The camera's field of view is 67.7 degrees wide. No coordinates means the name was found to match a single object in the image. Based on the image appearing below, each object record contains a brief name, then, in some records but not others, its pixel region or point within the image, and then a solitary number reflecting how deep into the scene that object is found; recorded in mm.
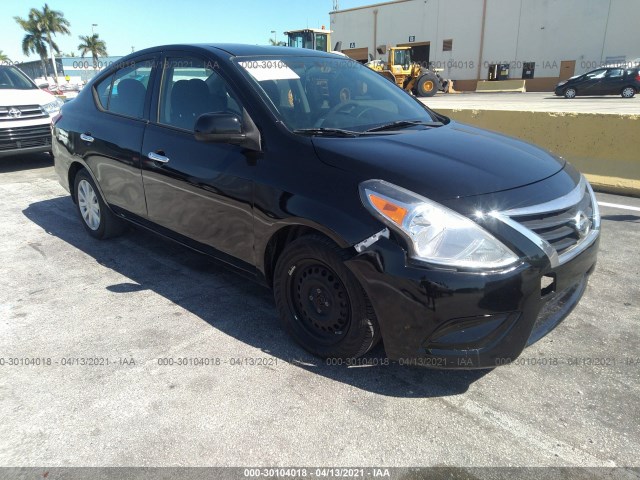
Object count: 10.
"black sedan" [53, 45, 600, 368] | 2102
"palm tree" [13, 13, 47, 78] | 63875
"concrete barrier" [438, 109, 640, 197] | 6039
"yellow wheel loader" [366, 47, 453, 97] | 27094
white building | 33562
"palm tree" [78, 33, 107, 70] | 75000
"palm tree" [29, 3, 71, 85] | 63625
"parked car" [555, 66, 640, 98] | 23250
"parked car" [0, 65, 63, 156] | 7477
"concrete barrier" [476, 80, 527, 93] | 34094
